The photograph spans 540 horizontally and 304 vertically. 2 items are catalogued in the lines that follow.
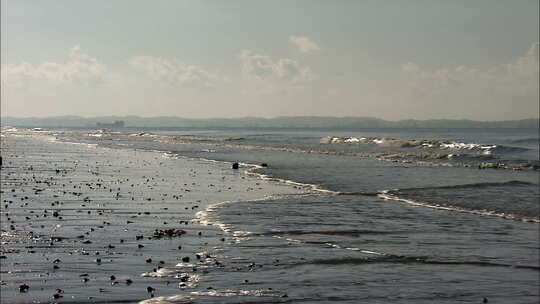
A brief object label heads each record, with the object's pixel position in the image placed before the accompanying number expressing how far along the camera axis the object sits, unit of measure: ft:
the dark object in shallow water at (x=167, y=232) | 59.62
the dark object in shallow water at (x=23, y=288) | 38.91
